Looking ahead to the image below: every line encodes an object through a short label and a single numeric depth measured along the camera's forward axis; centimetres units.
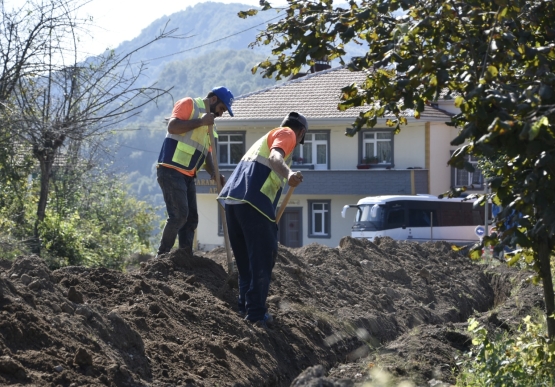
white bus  5607
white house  6368
